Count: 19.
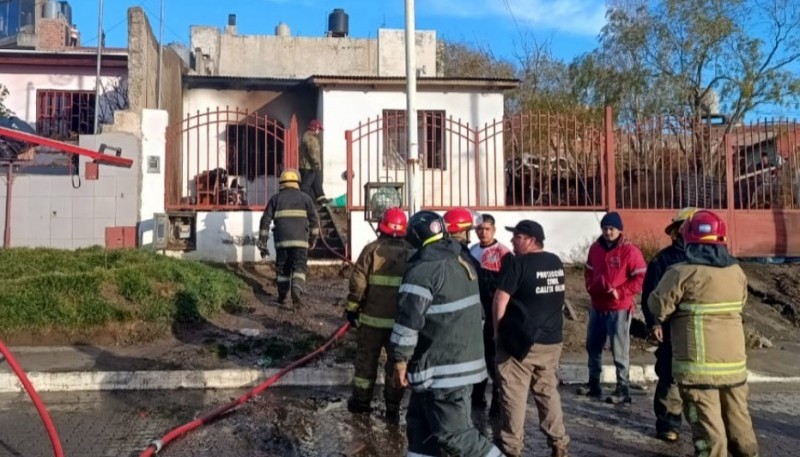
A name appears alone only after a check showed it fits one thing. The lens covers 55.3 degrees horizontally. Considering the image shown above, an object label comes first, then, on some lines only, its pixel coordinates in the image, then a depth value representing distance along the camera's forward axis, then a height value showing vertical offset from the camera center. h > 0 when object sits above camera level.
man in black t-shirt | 5.40 -0.64
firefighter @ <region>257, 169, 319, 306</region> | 10.05 +0.23
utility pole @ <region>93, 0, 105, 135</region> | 16.31 +3.84
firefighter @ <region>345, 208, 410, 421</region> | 6.55 -0.47
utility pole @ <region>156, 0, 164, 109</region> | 15.36 +3.84
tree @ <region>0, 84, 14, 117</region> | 18.20 +3.46
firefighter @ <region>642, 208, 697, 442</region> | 6.10 -0.95
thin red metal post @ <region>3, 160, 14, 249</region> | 12.70 +0.66
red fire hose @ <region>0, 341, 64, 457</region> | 5.18 -1.08
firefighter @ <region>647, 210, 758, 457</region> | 5.10 -0.66
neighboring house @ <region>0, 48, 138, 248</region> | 12.83 +0.78
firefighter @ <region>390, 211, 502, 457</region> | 4.55 -0.62
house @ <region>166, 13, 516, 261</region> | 13.08 +2.54
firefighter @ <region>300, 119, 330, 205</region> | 14.37 +1.51
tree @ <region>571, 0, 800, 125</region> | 19.61 +4.88
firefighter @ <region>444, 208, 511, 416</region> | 6.76 -0.15
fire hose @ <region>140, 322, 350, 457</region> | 5.61 -1.42
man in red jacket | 7.26 -0.45
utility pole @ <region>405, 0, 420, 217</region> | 10.25 +1.86
